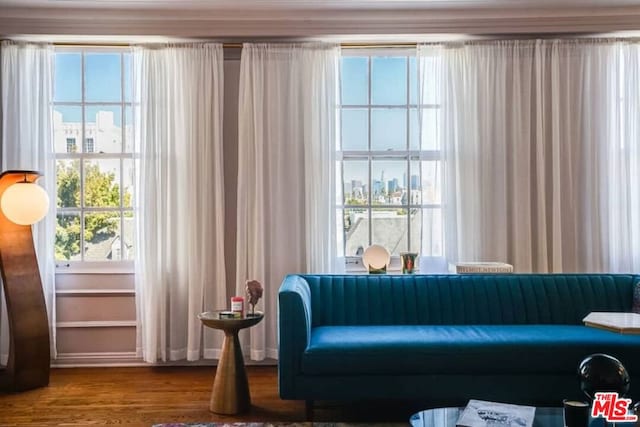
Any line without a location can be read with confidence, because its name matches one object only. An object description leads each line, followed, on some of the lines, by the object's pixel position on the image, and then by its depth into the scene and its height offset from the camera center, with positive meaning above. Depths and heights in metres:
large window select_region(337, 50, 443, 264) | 4.68 +0.51
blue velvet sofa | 3.21 -0.79
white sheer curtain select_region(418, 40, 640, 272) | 4.48 +0.56
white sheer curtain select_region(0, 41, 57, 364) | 4.39 +0.70
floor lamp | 3.82 -0.43
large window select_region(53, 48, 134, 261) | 4.63 +0.66
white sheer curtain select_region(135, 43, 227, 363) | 4.41 +0.22
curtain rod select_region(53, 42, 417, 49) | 4.52 +1.35
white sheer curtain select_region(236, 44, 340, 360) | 4.46 +0.43
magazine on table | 2.25 -0.80
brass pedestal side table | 3.42 -0.94
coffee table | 2.31 -0.83
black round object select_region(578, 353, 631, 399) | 2.11 -0.59
